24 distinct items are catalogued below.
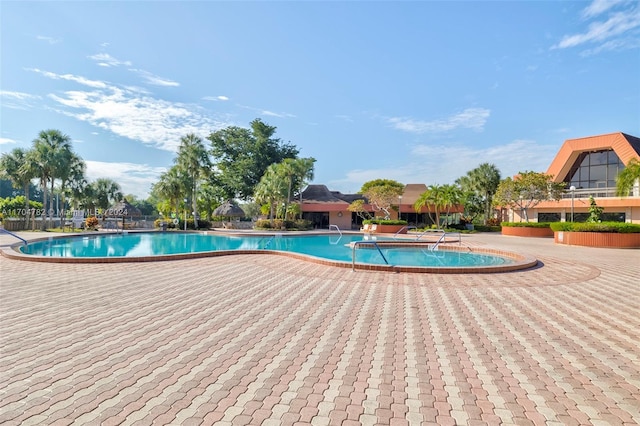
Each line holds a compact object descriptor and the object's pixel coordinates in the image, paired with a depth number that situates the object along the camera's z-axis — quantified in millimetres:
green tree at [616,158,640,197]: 21023
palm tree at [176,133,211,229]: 32344
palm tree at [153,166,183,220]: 31516
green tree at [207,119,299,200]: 41250
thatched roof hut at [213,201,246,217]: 35638
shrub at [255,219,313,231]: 32375
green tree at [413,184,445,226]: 30880
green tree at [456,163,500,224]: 36750
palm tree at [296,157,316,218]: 34594
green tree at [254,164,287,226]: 31594
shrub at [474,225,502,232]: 32750
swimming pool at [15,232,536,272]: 10778
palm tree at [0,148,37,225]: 29422
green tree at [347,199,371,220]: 35262
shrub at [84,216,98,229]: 29531
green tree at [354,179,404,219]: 33344
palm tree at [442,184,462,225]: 30594
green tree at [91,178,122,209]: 46100
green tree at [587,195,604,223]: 20078
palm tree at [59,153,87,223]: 30125
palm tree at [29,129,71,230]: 29031
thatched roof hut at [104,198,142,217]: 34344
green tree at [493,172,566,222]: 26750
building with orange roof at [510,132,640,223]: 27906
